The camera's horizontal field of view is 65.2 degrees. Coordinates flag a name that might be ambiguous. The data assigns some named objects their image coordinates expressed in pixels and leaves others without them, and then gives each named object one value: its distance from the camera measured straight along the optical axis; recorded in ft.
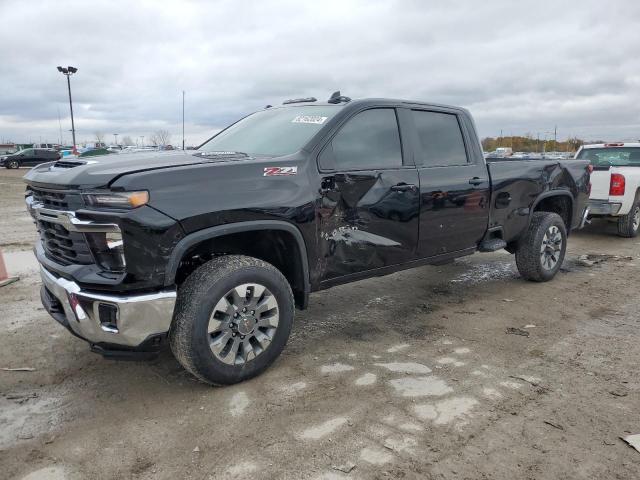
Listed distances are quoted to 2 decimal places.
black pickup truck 9.50
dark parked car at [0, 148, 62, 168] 122.72
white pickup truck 27.99
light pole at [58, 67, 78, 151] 112.57
